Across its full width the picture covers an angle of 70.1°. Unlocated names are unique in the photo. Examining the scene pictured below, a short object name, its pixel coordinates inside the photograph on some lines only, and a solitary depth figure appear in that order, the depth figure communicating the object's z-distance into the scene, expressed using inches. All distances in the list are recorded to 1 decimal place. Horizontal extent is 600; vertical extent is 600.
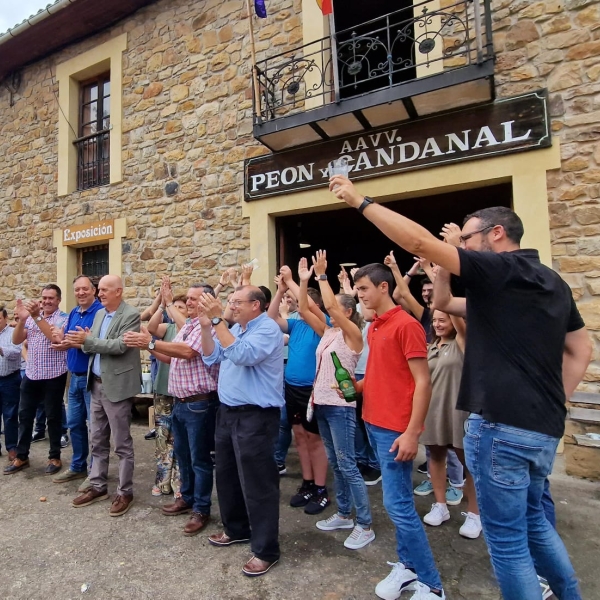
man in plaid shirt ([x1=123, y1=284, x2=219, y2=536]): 127.6
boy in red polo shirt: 89.7
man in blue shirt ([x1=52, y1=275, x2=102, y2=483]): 163.9
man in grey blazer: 140.6
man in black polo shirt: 67.1
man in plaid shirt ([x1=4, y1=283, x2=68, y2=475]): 178.7
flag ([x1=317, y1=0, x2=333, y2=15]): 196.7
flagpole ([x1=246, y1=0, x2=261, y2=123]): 215.5
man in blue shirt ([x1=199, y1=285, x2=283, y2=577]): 105.9
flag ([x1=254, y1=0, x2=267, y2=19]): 216.7
